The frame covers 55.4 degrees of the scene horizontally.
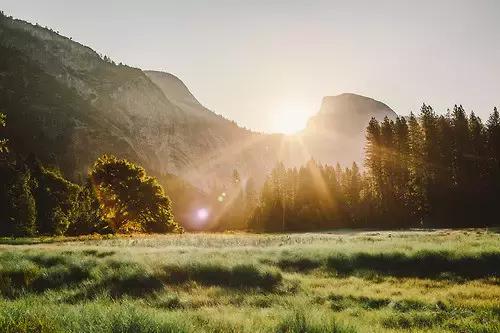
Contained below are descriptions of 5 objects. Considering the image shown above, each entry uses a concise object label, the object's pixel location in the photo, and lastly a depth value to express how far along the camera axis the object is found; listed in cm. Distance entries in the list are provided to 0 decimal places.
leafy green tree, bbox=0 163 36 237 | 6869
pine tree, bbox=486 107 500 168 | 7689
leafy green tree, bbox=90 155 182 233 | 6731
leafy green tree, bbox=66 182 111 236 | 8706
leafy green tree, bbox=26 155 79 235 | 7762
